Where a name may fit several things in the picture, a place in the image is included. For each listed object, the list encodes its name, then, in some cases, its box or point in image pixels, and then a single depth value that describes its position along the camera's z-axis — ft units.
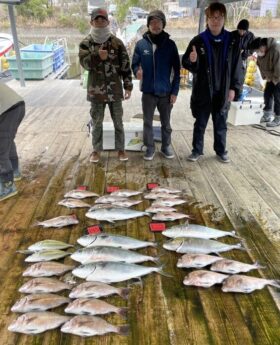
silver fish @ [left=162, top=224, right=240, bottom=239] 8.41
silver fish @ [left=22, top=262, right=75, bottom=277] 7.18
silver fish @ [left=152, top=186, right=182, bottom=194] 10.84
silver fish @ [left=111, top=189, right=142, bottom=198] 10.71
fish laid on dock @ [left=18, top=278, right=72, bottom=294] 6.70
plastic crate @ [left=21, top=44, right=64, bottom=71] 43.50
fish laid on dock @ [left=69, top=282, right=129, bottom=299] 6.50
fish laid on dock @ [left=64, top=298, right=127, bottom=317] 6.12
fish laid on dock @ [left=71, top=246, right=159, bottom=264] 7.38
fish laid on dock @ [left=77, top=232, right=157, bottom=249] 7.96
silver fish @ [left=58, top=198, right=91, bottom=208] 10.18
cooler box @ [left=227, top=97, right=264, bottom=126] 18.56
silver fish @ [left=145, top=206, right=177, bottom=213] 9.82
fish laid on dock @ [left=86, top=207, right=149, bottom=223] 9.35
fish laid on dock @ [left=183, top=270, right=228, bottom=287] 6.97
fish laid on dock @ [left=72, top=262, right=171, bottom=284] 6.89
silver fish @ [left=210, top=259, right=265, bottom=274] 7.24
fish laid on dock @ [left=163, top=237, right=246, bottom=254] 7.86
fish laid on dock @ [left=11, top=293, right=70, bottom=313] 6.23
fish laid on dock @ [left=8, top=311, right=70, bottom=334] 5.83
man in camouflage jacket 11.93
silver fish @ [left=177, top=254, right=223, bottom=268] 7.43
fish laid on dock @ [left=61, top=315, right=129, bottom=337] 5.77
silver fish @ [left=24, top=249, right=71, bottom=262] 7.64
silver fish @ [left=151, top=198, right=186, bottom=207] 10.11
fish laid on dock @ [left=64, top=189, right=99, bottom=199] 10.62
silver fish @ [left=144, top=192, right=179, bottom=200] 10.53
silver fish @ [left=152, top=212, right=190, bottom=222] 9.45
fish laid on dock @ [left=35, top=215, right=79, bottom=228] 9.09
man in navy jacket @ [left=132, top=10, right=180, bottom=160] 12.16
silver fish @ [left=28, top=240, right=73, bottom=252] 7.94
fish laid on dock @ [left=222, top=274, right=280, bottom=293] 6.82
